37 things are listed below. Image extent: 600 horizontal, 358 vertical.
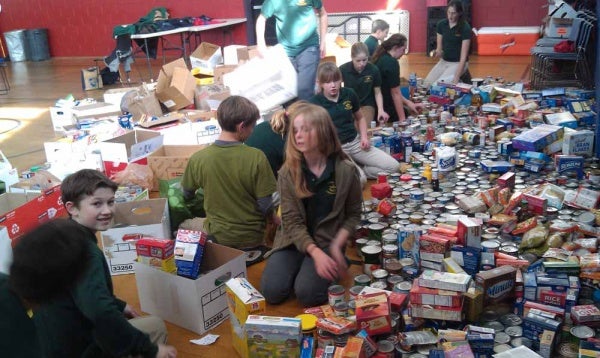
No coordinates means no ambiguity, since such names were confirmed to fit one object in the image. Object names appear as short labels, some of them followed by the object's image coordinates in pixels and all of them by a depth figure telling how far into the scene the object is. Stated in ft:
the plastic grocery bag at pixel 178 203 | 12.45
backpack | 33.04
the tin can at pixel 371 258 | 10.08
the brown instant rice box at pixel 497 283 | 8.54
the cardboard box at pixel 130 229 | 11.07
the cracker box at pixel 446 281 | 8.11
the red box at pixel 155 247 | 9.04
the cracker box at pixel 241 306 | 8.20
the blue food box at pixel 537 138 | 14.47
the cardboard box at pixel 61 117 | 20.76
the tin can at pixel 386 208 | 11.94
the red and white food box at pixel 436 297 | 8.08
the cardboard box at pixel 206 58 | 25.14
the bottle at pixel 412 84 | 22.24
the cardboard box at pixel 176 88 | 20.86
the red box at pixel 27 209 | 11.53
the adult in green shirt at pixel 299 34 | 17.84
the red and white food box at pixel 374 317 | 7.88
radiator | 35.63
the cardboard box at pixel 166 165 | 14.46
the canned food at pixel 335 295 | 8.82
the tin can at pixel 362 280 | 9.29
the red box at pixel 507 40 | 32.19
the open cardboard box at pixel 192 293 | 8.98
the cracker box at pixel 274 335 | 7.79
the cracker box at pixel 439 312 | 8.10
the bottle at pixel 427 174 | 13.84
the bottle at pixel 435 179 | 13.48
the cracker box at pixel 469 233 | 9.66
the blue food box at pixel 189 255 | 8.95
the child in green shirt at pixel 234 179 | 10.68
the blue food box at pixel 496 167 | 13.94
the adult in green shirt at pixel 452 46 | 21.99
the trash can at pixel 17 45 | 45.37
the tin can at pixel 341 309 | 8.54
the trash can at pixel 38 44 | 45.32
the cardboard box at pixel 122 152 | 15.02
